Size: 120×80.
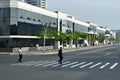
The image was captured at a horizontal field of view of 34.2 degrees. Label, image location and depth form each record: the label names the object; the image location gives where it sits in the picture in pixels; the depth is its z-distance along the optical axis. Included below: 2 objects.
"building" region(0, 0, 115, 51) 37.20
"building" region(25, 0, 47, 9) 86.77
